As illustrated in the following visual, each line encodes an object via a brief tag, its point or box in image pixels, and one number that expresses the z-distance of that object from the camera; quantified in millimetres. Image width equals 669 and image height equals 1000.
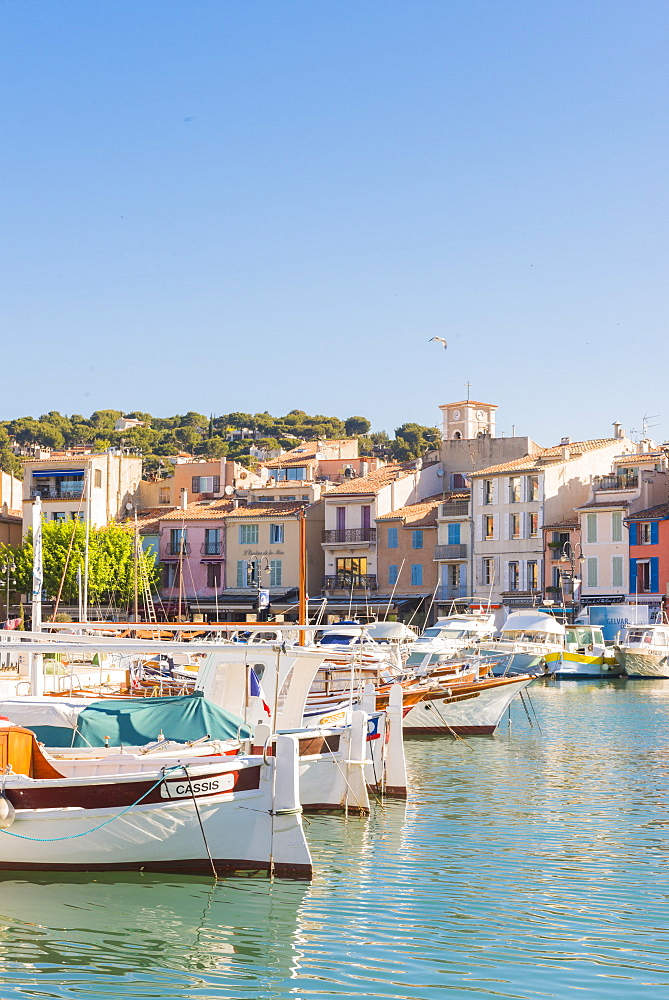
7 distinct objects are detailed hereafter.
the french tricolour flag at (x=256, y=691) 21922
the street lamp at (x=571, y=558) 72562
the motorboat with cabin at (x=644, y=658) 61375
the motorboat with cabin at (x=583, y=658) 61000
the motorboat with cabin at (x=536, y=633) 58500
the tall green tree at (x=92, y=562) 78062
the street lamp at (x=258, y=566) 83250
